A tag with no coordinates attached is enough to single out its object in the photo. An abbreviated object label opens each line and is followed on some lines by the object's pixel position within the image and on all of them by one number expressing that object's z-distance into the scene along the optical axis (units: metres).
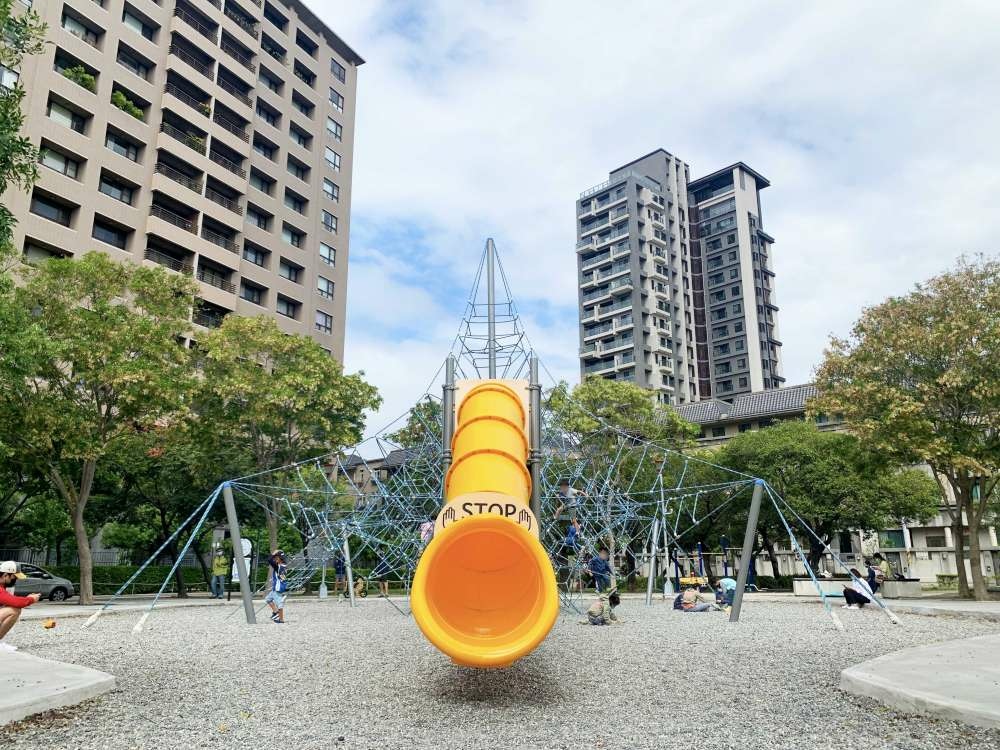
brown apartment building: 39.97
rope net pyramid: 15.89
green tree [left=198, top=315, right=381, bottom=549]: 29.81
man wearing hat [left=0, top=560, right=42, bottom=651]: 9.84
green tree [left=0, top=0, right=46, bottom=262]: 9.40
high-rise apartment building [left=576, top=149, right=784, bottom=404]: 88.19
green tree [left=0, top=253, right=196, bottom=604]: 23.22
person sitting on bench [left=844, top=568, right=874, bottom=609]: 20.14
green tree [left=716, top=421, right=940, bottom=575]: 39.03
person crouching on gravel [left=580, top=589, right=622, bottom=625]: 16.56
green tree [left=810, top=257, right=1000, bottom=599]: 22.91
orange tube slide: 7.50
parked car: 30.28
